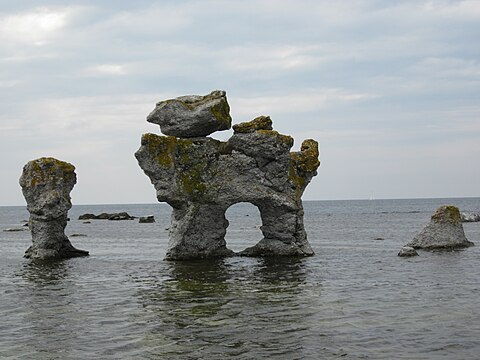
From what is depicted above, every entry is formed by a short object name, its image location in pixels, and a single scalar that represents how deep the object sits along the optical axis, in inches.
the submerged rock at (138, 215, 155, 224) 4566.9
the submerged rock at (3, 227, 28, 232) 3478.3
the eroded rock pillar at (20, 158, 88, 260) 1691.7
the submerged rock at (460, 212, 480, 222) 3594.5
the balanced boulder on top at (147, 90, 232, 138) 1587.2
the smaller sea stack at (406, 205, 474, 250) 1701.5
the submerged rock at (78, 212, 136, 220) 5263.8
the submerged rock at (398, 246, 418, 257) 1547.7
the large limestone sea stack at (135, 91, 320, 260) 1551.4
